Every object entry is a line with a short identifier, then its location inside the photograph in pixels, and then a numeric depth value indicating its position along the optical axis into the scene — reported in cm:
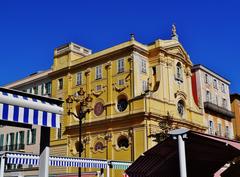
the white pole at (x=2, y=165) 1880
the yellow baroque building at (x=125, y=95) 3450
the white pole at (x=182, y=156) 873
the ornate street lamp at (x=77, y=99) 3791
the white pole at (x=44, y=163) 735
